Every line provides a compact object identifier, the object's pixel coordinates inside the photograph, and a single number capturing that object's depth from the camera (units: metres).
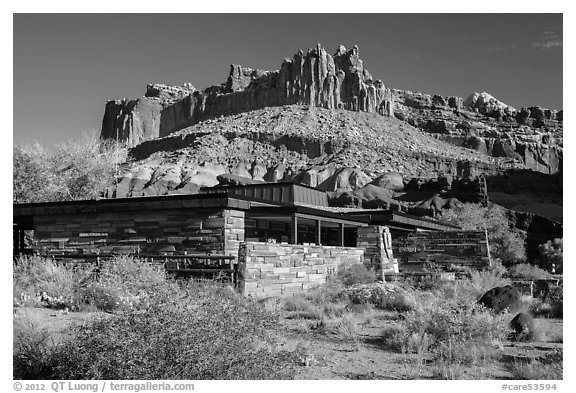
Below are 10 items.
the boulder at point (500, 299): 11.33
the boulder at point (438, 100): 178.43
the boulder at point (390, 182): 86.06
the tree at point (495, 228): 37.56
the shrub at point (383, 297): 12.42
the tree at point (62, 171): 24.06
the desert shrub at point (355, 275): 16.73
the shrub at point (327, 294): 13.32
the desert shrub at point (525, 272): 21.67
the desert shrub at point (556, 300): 11.86
